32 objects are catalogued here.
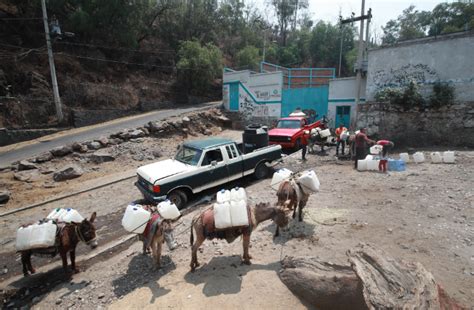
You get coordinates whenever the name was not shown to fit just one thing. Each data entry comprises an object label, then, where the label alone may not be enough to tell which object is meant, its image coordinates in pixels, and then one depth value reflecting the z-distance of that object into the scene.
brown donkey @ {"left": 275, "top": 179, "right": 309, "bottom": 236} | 5.67
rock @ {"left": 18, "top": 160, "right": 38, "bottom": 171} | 11.45
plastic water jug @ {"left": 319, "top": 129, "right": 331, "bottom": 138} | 12.65
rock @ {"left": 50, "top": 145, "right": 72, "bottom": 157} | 12.69
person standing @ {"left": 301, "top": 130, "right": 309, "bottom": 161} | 11.60
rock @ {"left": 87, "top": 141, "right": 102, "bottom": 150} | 13.65
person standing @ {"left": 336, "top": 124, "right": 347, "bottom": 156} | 12.20
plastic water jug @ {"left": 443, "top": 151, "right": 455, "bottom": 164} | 9.73
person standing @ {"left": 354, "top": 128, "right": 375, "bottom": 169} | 10.16
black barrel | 9.97
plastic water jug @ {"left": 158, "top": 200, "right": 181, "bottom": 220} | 4.72
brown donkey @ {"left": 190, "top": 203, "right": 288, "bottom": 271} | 4.45
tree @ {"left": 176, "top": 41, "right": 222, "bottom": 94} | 26.75
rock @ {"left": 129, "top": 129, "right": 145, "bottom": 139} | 15.22
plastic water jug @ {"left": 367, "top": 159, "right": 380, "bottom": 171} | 9.49
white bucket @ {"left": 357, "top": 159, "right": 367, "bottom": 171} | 9.63
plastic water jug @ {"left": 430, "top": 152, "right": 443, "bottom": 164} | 9.99
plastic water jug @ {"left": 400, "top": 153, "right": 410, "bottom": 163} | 10.27
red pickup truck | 13.03
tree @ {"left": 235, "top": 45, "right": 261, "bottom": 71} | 35.66
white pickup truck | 7.22
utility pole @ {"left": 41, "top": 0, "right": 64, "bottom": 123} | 16.44
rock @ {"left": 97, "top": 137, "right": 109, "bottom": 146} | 14.05
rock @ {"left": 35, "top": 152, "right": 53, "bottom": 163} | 12.12
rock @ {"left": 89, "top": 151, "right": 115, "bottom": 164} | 12.90
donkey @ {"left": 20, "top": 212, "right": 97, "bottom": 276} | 4.68
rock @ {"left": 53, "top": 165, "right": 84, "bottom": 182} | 10.95
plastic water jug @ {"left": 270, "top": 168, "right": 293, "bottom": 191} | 6.18
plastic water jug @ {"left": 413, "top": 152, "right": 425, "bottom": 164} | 10.15
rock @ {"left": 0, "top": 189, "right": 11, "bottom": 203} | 8.99
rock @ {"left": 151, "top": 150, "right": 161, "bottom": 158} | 14.16
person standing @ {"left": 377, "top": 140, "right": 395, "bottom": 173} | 9.39
